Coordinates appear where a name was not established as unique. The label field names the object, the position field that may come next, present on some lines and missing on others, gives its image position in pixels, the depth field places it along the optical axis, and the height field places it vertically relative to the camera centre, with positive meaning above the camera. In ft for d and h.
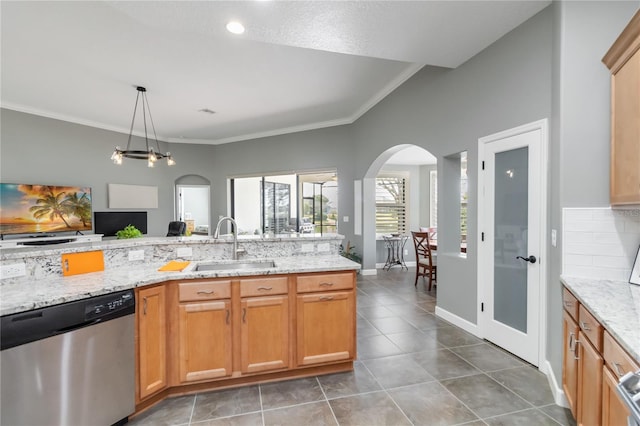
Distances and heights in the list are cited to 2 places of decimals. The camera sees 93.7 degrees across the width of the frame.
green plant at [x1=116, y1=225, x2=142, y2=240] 13.53 -0.98
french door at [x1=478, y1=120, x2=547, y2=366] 8.39 -0.87
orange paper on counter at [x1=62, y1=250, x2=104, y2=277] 7.13 -1.23
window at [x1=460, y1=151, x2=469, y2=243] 18.49 +1.44
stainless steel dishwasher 4.88 -2.74
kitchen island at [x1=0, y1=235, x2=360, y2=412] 6.70 -2.56
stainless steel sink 8.83 -1.61
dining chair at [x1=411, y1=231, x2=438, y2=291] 16.73 -2.53
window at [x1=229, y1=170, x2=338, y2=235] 25.57 +0.57
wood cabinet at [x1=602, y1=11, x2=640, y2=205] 5.50 +1.91
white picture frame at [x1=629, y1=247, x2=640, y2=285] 6.36 -1.34
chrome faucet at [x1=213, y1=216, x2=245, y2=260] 9.20 -0.90
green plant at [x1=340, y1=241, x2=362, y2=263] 19.98 -2.84
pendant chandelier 13.71 +2.76
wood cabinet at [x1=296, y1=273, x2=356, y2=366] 8.00 -2.93
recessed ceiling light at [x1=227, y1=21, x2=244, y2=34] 8.34 +5.25
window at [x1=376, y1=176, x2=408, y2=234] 24.77 +0.58
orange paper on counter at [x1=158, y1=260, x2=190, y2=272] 7.73 -1.45
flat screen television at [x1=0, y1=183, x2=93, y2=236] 16.51 +0.22
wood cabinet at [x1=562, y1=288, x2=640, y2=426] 4.03 -2.57
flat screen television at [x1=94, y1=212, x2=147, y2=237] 20.42 -0.63
